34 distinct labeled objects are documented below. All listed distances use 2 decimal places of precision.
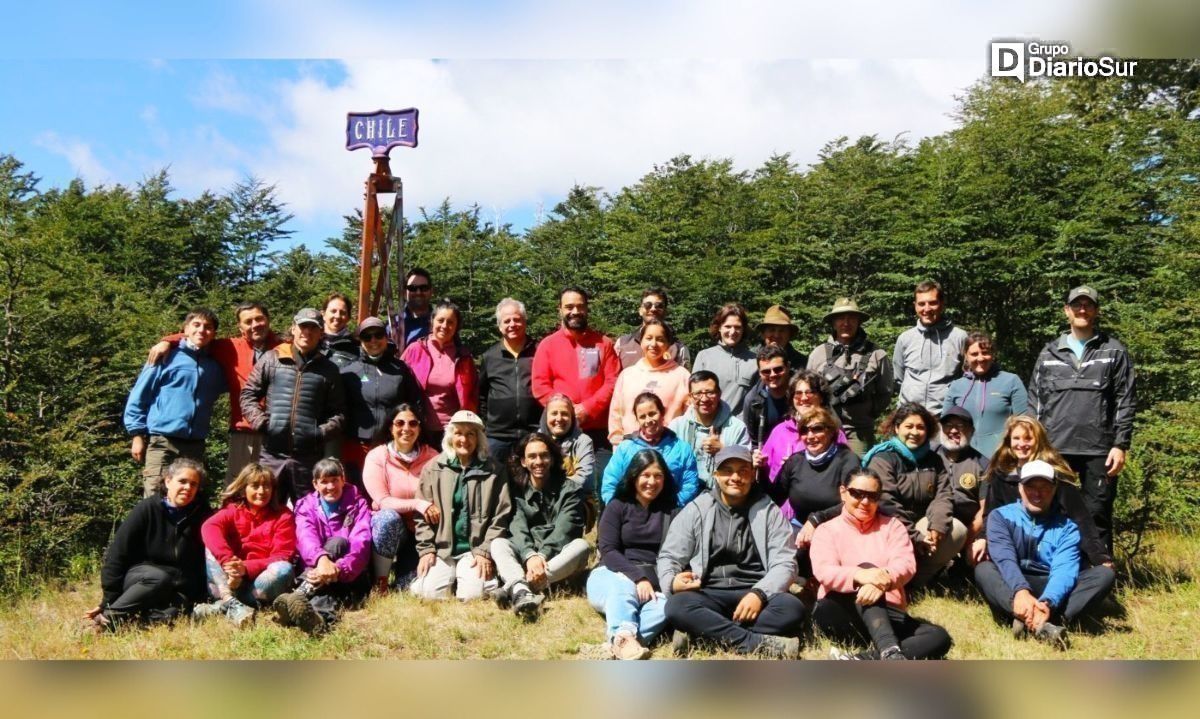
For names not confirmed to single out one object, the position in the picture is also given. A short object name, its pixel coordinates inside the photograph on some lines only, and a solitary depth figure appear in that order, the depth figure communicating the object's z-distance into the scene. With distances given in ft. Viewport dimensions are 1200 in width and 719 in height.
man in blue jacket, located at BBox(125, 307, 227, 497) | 20.85
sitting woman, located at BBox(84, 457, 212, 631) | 18.07
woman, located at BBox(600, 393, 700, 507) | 19.34
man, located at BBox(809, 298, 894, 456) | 21.62
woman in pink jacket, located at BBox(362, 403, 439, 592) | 20.06
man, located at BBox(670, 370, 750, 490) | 19.98
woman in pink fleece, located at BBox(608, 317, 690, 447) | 21.04
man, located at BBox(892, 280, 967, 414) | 21.79
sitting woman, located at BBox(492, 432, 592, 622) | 19.49
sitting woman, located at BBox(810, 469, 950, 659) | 16.55
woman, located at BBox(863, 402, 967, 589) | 18.98
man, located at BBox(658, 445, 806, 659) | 16.96
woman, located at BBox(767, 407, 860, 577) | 18.75
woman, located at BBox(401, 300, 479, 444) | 22.26
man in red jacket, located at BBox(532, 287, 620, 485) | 21.94
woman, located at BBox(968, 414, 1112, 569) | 18.25
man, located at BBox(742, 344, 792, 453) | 20.74
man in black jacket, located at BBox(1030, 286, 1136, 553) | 19.95
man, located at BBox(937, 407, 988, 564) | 19.31
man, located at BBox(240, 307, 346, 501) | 20.33
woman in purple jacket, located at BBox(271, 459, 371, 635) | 18.80
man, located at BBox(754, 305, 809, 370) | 22.81
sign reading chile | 28.66
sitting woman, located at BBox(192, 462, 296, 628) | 18.39
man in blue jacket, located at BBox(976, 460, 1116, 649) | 17.58
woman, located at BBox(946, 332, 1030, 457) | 20.65
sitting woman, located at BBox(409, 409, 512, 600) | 20.01
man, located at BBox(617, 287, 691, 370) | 22.54
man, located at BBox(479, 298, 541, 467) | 22.24
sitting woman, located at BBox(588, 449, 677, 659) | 17.54
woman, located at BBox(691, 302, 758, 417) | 21.95
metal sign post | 28.58
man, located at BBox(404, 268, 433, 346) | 24.30
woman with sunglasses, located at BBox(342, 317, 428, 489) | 21.17
